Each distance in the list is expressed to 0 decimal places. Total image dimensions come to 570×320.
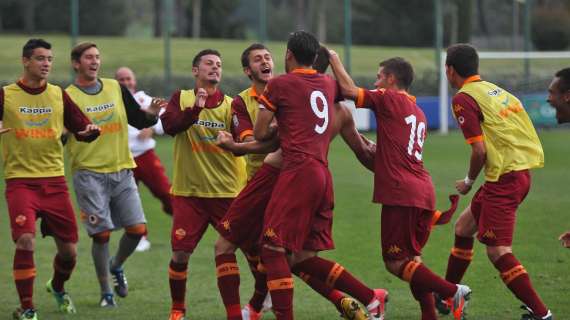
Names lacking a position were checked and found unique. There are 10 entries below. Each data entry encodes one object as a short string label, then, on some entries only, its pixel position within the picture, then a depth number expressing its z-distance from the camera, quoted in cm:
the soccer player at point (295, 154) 1428
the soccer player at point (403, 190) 1524
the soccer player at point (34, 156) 1755
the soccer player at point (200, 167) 1728
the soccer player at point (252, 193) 1505
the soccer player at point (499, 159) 1586
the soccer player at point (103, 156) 1919
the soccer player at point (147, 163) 2672
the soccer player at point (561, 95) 1395
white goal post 6391
